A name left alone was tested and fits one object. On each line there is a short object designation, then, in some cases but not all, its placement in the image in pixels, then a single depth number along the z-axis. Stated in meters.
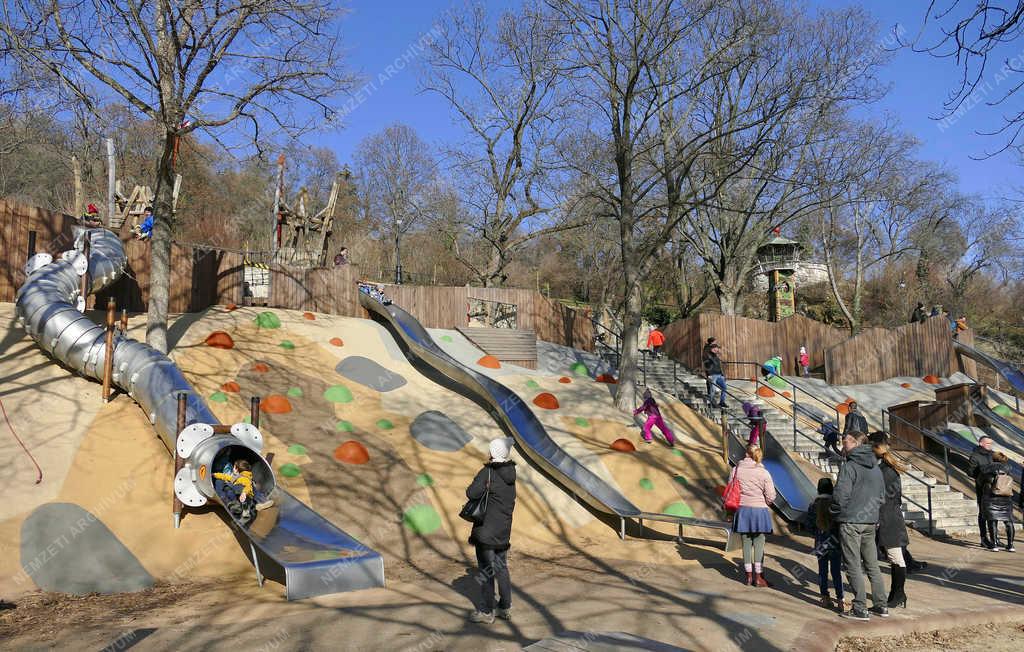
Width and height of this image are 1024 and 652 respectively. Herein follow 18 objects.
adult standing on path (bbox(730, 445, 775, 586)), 7.43
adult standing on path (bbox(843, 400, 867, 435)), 14.23
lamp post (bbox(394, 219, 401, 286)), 30.27
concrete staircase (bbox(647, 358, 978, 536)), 12.88
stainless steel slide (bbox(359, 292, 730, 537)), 11.15
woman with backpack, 11.05
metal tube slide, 7.11
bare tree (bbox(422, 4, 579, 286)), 29.61
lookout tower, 39.31
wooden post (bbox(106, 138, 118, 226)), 19.86
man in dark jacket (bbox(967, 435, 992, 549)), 11.30
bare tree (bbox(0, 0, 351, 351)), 12.58
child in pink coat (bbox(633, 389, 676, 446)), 14.20
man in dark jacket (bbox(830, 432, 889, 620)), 6.15
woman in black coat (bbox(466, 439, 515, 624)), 6.00
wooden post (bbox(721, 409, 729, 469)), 13.81
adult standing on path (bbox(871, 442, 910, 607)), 6.57
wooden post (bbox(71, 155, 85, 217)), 17.22
